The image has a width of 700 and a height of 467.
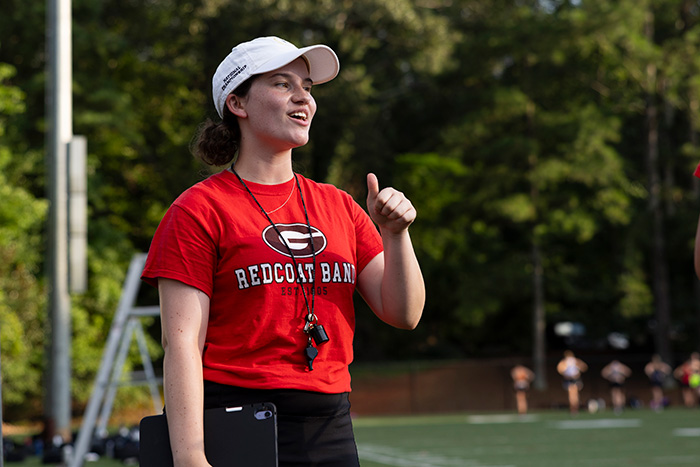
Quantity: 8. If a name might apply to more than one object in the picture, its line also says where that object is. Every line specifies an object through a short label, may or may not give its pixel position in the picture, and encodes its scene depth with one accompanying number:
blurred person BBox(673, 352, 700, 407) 30.20
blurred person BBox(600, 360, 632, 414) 30.23
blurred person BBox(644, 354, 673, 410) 30.84
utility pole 13.50
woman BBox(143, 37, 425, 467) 2.71
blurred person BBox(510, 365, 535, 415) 30.45
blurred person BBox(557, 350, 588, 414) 28.67
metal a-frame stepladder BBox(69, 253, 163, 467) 10.03
